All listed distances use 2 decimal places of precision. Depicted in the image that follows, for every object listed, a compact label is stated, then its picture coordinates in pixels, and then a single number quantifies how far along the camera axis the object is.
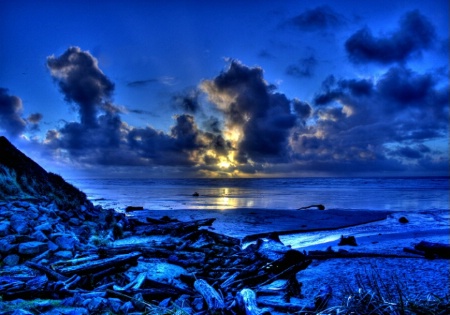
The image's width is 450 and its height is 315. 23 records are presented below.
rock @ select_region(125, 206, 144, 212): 23.36
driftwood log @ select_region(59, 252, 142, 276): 6.93
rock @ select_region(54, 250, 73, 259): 7.94
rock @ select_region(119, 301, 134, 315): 5.14
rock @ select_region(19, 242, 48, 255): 7.61
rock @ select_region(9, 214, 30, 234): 8.55
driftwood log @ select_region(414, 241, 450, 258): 9.03
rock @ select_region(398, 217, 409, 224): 17.37
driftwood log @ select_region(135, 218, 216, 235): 13.32
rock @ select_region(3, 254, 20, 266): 7.18
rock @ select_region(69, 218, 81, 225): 11.91
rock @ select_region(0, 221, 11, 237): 8.16
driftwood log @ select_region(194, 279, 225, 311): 5.47
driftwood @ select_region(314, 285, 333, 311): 5.62
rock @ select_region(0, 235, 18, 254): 7.44
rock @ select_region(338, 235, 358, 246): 11.64
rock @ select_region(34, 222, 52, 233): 8.92
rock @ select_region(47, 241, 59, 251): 8.09
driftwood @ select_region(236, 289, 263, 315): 5.07
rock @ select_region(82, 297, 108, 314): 5.13
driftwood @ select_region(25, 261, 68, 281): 6.56
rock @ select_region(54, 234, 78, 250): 8.48
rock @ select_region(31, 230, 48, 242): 8.35
